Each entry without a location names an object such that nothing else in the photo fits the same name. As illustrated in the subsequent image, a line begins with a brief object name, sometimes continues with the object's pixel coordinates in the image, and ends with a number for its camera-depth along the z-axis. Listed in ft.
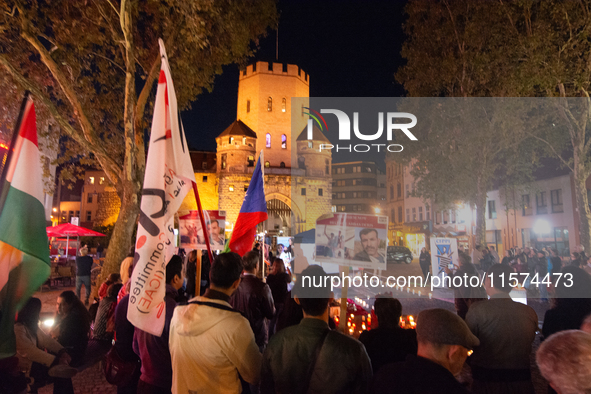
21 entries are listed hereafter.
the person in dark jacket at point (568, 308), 11.28
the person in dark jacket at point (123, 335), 10.33
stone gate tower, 132.77
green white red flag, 7.52
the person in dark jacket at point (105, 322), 14.10
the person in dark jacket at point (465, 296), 14.46
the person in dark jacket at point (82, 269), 33.17
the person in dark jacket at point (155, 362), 9.29
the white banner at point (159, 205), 8.44
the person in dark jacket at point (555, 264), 38.36
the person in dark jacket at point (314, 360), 7.08
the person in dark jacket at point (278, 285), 17.53
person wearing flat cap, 5.78
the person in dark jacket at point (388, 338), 9.21
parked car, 73.10
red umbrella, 45.52
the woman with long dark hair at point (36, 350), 10.21
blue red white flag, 19.18
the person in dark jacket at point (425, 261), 45.16
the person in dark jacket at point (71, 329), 12.37
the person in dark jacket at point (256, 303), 13.14
